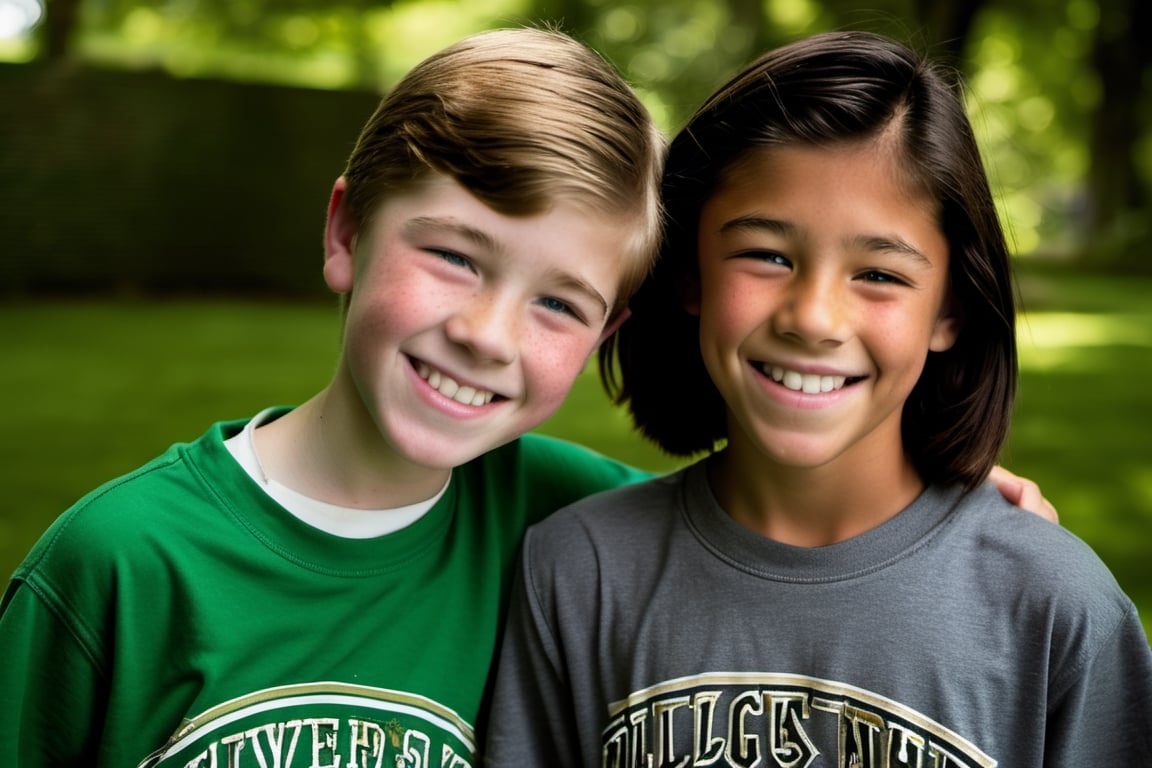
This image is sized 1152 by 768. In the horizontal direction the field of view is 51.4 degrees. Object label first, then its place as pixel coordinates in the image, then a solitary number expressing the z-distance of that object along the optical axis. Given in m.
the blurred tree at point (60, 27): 12.88
